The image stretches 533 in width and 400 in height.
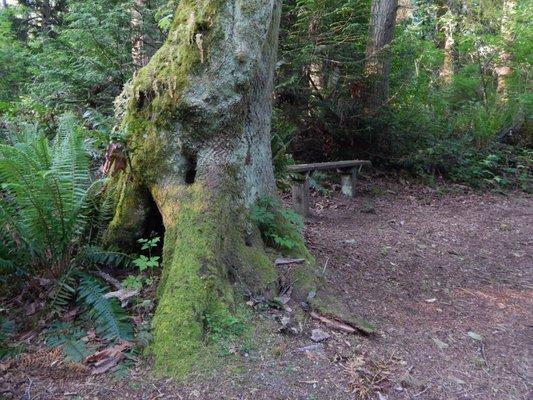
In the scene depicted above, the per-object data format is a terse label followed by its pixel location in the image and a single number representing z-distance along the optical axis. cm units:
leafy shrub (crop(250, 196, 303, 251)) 421
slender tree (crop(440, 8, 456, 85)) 1341
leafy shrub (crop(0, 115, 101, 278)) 356
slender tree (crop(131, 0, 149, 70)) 807
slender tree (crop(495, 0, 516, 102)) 1284
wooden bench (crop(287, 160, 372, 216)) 739
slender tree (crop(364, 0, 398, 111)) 905
